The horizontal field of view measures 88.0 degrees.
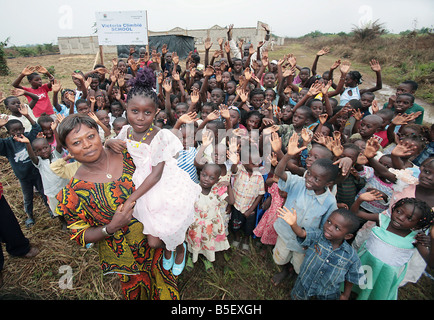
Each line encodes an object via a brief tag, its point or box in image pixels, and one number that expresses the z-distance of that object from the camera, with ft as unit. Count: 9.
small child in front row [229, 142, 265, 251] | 9.18
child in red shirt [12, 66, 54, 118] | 14.07
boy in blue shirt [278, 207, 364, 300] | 6.46
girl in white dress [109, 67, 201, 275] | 5.59
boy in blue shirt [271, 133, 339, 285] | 6.90
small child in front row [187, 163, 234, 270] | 8.16
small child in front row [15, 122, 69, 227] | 9.61
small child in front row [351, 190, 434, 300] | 6.28
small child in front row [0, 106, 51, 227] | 10.16
